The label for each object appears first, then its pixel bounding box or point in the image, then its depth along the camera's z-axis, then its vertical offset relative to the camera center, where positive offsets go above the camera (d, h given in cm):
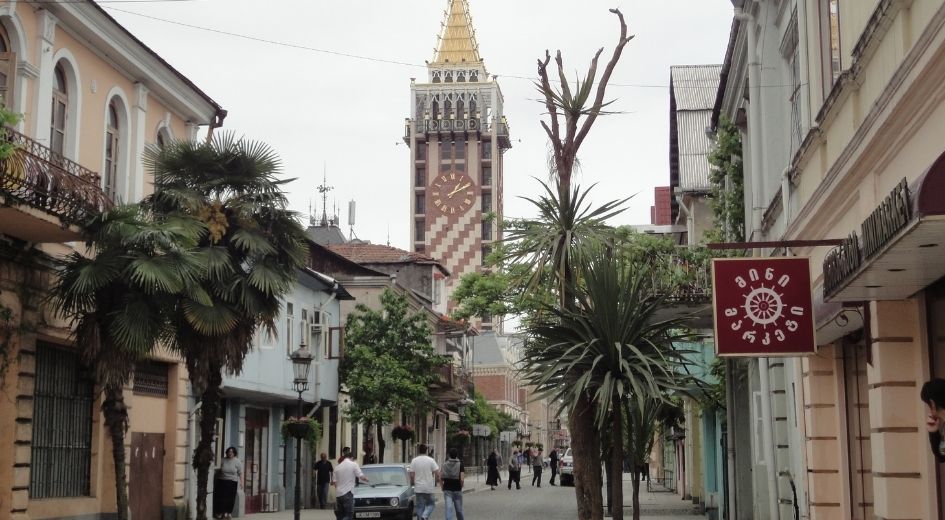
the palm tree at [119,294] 1838 +223
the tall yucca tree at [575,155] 1248 +289
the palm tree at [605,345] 1238 +96
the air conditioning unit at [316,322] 3691 +358
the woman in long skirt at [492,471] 4868 -115
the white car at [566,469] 4981 -117
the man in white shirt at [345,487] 2281 -82
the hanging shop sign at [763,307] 1195 +129
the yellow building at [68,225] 1798 +306
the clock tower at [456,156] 10431 +2461
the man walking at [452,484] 2389 -81
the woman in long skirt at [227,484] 2722 -90
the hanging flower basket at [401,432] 4216 +34
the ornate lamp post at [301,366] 2528 +155
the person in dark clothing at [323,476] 3294 -91
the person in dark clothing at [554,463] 5226 -91
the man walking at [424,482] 2347 -76
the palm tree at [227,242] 2089 +351
